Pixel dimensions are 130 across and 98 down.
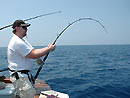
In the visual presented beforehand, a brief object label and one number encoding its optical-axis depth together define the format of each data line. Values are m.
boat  2.86
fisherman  2.32
